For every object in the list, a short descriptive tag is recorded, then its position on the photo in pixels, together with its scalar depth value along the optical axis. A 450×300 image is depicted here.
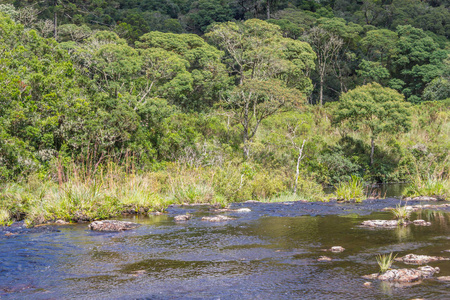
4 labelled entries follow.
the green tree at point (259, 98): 28.41
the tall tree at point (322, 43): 54.28
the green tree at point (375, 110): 31.92
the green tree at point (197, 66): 39.16
